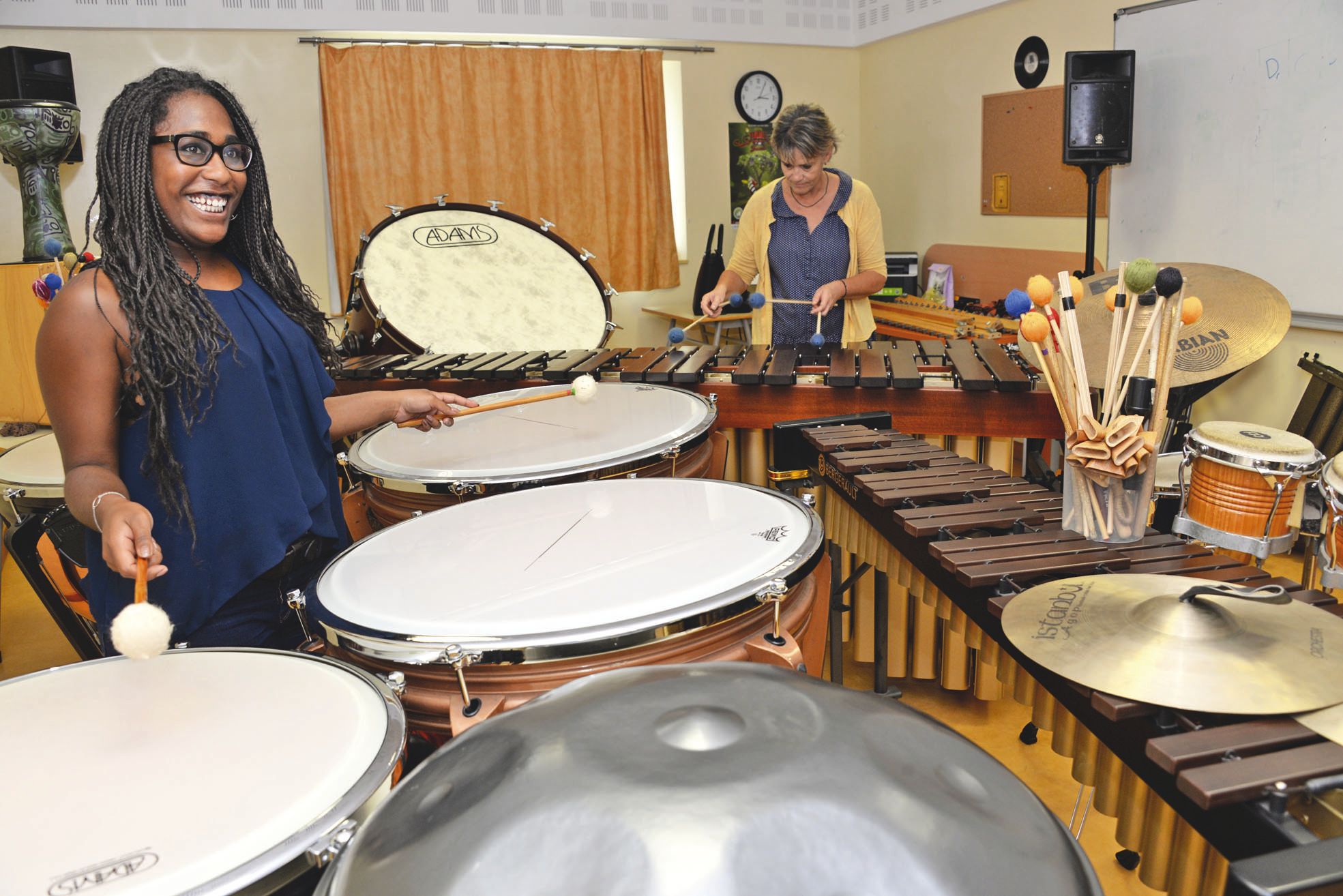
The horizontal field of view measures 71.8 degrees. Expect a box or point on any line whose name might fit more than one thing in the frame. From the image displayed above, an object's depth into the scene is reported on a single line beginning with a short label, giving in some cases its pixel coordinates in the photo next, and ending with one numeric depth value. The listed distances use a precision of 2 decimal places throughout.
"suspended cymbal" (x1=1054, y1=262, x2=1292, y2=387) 2.74
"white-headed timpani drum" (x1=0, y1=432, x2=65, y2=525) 2.38
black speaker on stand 4.02
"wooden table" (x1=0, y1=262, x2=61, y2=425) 4.07
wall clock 6.57
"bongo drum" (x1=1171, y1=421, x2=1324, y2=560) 1.83
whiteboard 3.50
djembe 4.47
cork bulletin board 4.91
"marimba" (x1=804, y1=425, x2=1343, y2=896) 0.89
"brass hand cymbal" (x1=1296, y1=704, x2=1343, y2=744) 0.90
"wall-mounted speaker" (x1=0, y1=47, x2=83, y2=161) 4.63
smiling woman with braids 1.30
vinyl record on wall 5.00
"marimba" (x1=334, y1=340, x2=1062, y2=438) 2.37
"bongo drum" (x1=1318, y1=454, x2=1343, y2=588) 1.53
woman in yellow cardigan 3.50
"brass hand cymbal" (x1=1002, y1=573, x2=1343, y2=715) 0.95
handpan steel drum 0.54
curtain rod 5.79
